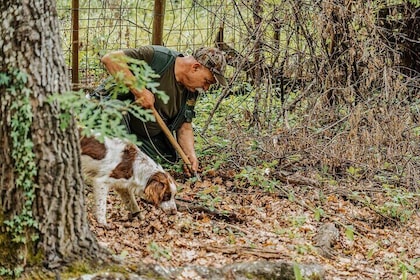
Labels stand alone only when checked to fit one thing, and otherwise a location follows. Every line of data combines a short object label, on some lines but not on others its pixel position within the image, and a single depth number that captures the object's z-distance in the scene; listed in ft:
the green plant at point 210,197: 31.43
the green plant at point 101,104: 16.32
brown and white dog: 27.28
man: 31.93
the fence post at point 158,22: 43.58
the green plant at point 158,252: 22.61
